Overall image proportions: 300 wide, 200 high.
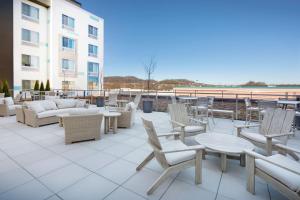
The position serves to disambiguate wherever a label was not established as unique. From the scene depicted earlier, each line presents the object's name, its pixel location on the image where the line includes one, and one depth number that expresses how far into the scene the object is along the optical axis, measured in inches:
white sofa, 180.2
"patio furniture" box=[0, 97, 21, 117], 239.4
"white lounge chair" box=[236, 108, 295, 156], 101.3
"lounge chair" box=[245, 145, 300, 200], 57.6
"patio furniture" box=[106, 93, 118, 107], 324.9
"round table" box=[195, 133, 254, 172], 86.1
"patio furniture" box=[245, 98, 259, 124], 215.0
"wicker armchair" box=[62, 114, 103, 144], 127.8
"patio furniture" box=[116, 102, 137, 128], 182.7
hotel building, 430.3
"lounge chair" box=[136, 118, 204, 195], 71.2
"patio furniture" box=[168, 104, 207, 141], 129.0
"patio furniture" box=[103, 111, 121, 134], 162.7
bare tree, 404.2
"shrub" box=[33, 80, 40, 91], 434.0
